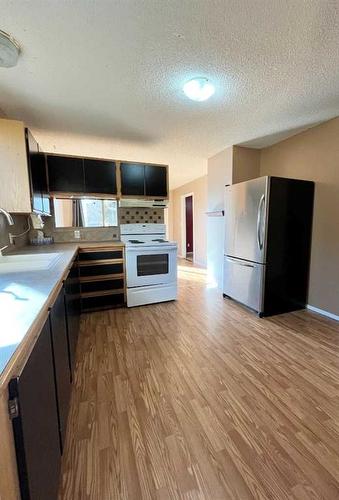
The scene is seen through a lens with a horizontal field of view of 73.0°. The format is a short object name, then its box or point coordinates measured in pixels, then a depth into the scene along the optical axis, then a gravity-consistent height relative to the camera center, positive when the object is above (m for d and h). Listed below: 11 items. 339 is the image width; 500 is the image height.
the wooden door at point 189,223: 7.31 -0.04
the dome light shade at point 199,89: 1.91 +1.14
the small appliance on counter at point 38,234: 3.01 -0.14
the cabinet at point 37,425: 0.62 -0.65
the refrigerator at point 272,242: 2.74 -0.27
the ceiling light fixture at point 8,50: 1.43 +1.13
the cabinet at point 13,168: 1.95 +0.48
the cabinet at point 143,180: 3.33 +0.63
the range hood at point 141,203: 3.42 +0.29
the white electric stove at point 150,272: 3.10 -0.69
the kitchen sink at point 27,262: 1.62 -0.31
